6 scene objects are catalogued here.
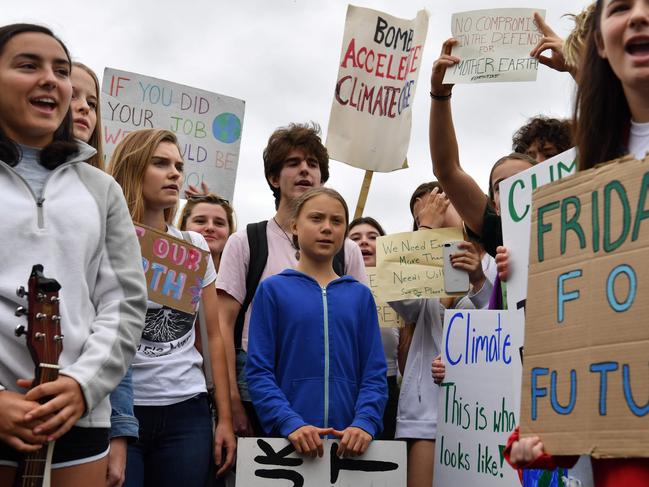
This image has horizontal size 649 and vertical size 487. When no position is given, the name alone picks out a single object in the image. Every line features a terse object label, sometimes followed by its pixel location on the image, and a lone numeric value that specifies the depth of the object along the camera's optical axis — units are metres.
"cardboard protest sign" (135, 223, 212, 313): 3.61
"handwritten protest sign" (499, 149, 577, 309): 2.91
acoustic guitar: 2.17
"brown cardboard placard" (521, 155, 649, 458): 1.74
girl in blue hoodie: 3.63
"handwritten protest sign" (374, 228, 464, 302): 4.80
